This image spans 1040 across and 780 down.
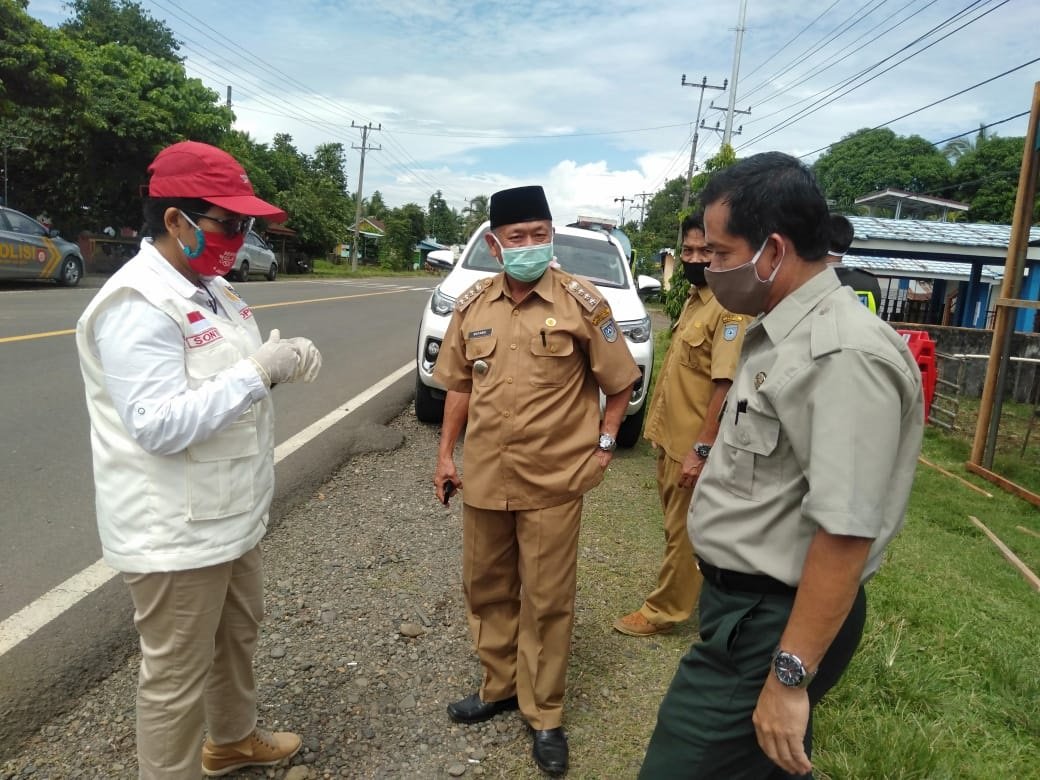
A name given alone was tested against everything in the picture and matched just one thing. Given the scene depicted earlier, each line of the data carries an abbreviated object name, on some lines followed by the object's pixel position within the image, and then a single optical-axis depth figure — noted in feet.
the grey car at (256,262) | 74.38
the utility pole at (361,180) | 142.10
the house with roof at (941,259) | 46.14
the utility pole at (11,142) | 64.95
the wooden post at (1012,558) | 14.97
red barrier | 26.99
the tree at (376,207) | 287.48
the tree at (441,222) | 297.12
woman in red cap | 5.90
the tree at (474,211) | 304.91
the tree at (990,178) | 121.70
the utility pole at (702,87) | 125.29
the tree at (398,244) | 173.68
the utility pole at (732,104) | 80.12
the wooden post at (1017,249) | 20.43
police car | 44.32
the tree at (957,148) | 155.22
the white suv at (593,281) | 19.58
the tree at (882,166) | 151.94
